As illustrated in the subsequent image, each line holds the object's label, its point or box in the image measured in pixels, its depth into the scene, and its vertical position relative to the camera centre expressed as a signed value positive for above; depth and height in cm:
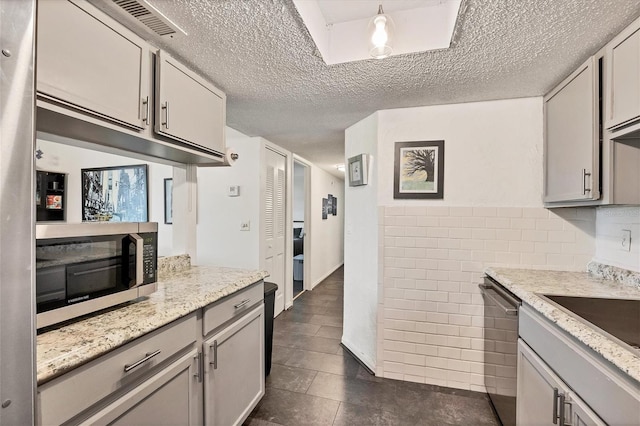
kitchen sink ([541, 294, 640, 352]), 135 -48
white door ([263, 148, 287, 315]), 339 -10
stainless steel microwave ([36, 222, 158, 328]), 90 -21
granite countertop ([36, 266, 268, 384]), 79 -39
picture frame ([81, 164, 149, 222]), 227 +14
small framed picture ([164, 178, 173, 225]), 283 +9
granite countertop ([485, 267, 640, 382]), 88 -40
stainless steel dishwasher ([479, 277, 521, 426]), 161 -84
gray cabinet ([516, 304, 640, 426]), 87 -61
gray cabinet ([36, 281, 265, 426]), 84 -63
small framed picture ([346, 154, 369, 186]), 250 +38
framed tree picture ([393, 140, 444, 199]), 224 +33
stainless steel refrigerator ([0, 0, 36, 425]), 49 +0
